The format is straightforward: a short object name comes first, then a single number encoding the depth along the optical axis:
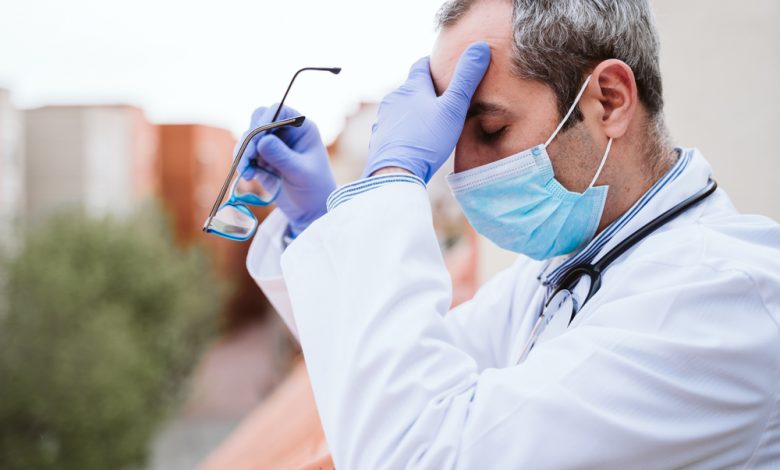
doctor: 1.16
